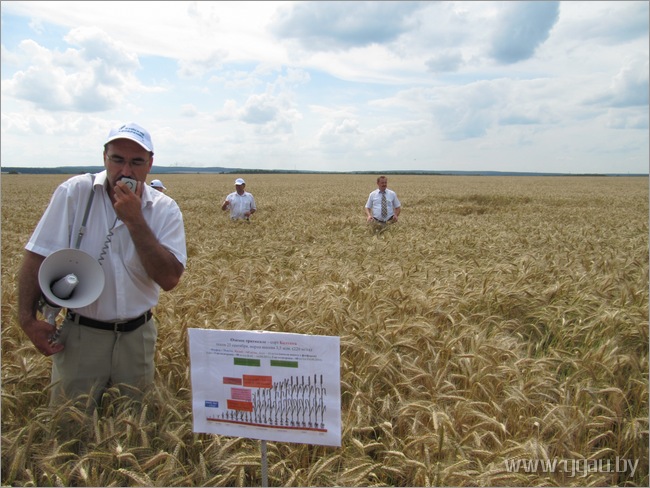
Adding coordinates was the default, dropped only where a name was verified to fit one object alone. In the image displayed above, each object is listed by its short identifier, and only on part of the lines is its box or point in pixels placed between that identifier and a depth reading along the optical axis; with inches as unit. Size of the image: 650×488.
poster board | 73.4
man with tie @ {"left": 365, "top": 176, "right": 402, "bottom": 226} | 404.8
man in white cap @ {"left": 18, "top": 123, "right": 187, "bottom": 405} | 95.2
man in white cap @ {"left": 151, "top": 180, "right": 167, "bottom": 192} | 381.1
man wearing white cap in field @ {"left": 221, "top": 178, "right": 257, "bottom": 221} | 475.8
